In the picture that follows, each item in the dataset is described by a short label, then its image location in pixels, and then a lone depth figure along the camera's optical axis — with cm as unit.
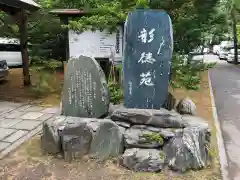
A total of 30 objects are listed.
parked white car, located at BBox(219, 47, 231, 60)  1950
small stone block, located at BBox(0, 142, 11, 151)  340
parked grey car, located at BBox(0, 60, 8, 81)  723
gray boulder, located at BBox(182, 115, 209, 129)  318
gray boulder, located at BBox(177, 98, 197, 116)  358
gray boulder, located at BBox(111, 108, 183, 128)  317
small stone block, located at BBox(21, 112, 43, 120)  463
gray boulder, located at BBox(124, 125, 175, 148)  303
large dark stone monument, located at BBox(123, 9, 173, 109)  317
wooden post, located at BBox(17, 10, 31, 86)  647
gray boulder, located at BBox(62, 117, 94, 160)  313
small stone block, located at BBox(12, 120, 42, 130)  411
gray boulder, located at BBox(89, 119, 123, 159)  312
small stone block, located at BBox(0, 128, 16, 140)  376
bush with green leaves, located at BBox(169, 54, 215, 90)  624
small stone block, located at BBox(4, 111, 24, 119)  468
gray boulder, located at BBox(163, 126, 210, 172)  292
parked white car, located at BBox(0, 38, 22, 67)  995
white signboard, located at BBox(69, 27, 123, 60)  622
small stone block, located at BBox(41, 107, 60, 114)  498
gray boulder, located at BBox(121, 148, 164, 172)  289
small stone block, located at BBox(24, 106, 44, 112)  507
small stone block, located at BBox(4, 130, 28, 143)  363
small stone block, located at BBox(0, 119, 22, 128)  420
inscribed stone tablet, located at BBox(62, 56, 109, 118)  327
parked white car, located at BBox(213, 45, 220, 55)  2742
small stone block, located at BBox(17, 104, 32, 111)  515
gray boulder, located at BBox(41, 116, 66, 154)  319
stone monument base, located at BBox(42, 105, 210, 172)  293
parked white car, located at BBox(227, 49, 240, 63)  1662
